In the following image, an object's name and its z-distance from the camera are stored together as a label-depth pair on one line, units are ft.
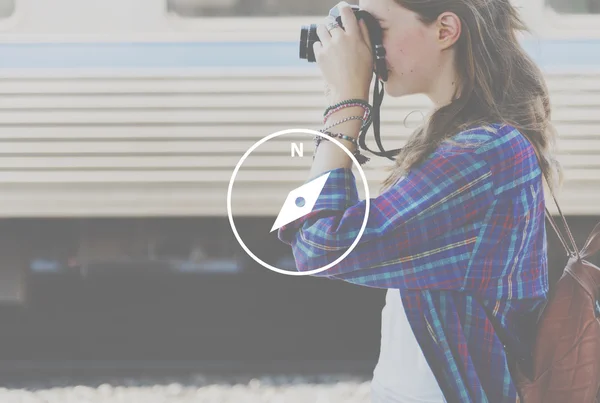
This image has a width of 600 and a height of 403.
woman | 8.15
